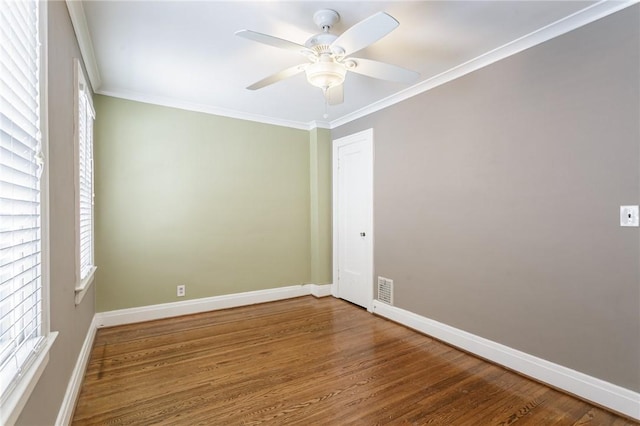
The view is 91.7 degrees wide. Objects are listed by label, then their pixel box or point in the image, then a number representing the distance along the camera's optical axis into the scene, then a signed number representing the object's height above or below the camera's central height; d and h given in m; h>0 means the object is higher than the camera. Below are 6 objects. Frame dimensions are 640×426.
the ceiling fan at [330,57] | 1.69 +0.95
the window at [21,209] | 0.98 +0.02
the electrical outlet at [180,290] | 3.54 -0.88
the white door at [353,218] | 3.77 -0.08
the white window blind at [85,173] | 2.20 +0.34
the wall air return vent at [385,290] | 3.45 -0.90
